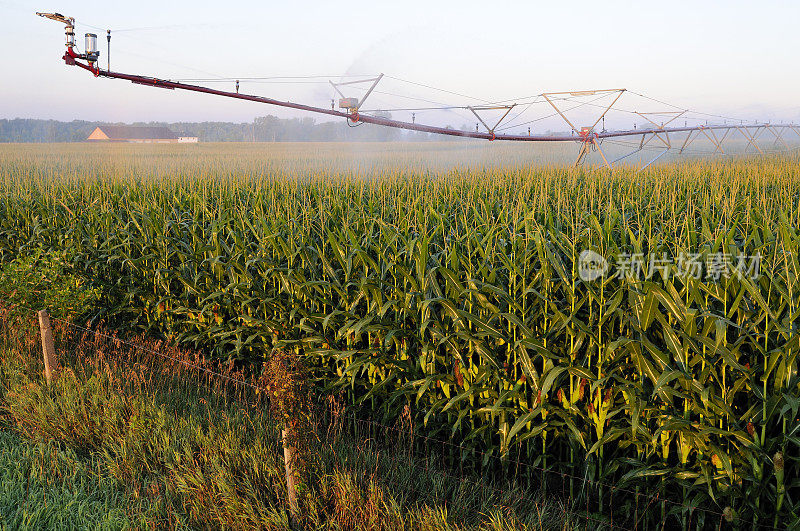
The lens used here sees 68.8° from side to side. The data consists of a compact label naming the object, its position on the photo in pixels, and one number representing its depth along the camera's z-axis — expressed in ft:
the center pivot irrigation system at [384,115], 38.88
